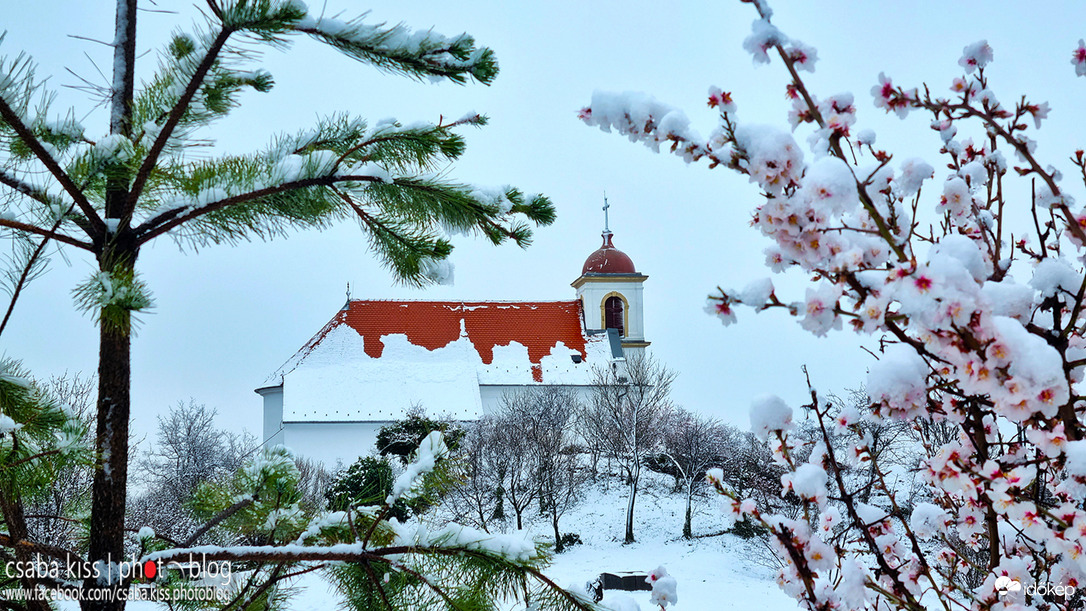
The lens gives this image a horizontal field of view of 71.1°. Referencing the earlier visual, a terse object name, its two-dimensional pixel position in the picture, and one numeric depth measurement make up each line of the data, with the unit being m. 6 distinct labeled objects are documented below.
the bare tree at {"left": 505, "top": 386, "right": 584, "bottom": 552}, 17.52
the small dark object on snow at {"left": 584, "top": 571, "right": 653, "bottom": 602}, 12.49
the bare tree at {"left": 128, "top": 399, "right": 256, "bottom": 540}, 19.27
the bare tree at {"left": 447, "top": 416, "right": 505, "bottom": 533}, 15.74
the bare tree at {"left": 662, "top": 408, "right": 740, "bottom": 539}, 19.19
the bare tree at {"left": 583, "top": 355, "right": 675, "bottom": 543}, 20.12
